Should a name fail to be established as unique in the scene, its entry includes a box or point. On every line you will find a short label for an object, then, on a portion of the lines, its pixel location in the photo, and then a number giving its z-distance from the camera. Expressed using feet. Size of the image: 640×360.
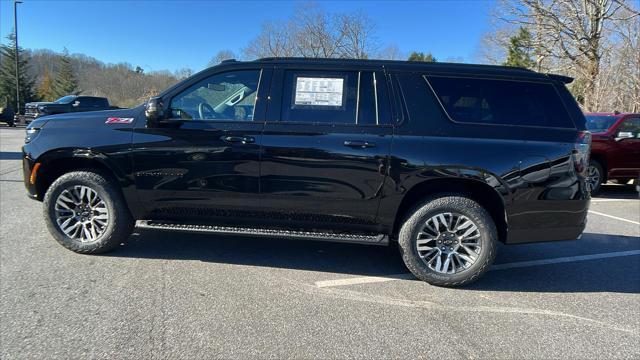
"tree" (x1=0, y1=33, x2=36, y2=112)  136.87
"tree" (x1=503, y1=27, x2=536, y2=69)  82.38
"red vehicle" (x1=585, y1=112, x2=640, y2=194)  28.76
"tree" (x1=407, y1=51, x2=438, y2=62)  165.11
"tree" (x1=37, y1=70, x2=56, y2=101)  179.20
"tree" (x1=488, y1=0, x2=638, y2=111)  70.49
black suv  12.44
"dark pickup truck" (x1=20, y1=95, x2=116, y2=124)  70.85
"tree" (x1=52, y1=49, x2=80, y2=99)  181.16
